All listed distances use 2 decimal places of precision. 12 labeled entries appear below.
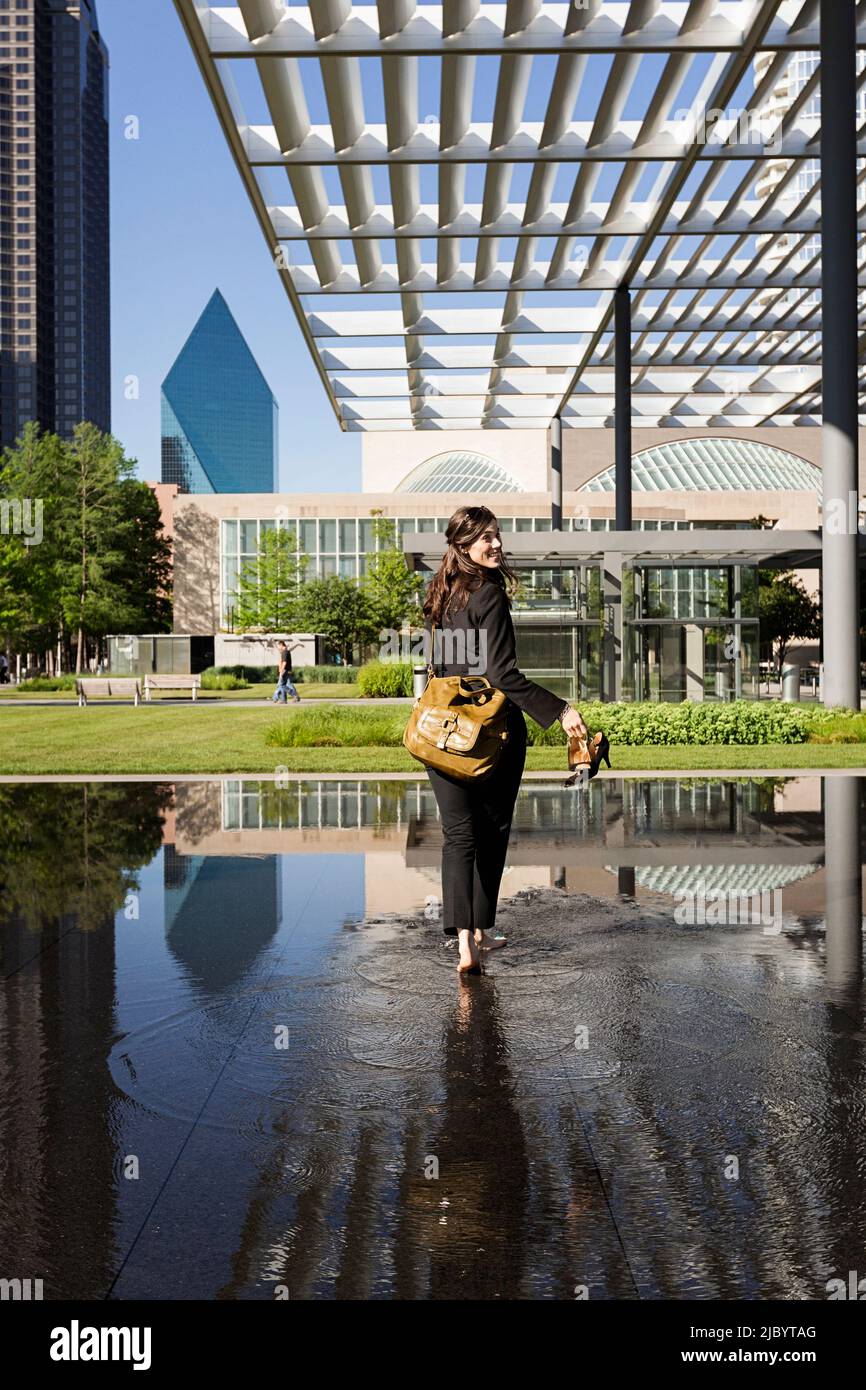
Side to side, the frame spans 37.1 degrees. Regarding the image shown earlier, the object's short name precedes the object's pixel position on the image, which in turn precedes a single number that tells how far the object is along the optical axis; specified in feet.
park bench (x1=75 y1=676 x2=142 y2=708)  107.96
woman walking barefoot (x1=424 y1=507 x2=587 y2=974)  18.57
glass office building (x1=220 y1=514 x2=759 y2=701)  91.30
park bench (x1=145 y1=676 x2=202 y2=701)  120.28
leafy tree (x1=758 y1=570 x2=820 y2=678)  171.12
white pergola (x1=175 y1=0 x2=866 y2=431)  57.98
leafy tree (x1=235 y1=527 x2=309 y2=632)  217.56
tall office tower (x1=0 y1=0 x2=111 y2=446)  540.11
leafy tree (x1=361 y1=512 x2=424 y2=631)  200.95
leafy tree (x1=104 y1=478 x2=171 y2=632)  248.73
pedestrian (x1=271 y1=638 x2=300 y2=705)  104.01
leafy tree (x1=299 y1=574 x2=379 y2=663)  203.51
